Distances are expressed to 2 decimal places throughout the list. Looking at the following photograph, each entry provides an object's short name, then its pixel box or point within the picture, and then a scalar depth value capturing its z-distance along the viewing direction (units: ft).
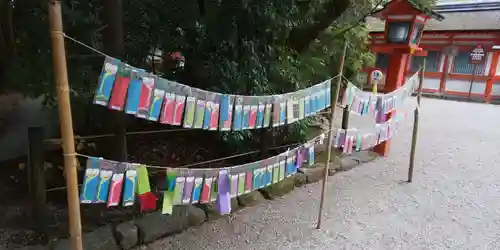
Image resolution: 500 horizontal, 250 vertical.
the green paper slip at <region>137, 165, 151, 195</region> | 6.16
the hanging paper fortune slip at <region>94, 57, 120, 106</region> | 5.24
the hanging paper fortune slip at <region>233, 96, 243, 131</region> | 7.34
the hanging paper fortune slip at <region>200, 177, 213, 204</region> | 7.36
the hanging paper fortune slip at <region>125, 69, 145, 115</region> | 5.57
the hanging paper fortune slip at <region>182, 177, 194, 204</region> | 7.04
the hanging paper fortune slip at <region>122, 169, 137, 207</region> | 6.04
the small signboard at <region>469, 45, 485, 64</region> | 41.68
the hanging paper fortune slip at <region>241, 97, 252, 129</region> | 7.56
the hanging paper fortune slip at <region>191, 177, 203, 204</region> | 7.19
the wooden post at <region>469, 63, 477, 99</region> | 43.27
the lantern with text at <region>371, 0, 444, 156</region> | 14.53
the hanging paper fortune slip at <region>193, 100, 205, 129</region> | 6.61
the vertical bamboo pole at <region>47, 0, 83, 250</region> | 4.73
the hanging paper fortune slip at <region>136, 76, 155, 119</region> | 5.72
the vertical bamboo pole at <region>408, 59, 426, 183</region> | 13.76
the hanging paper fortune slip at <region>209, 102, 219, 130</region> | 6.90
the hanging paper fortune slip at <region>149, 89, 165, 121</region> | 5.87
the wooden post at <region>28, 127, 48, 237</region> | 7.36
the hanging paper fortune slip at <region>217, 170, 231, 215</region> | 7.59
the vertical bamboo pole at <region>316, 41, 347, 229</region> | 9.53
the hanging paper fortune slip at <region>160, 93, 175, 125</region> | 6.08
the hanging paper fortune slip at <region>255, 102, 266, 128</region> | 7.89
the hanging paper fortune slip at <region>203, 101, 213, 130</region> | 6.78
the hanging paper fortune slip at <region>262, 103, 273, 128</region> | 8.06
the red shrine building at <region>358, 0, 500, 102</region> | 41.42
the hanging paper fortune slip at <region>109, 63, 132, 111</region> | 5.40
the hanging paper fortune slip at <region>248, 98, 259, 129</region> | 7.73
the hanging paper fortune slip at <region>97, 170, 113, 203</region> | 5.74
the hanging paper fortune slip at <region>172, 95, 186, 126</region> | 6.24
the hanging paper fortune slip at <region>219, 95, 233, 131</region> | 7.04
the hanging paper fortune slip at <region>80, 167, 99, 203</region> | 5.58
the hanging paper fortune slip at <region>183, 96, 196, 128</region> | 6.43
